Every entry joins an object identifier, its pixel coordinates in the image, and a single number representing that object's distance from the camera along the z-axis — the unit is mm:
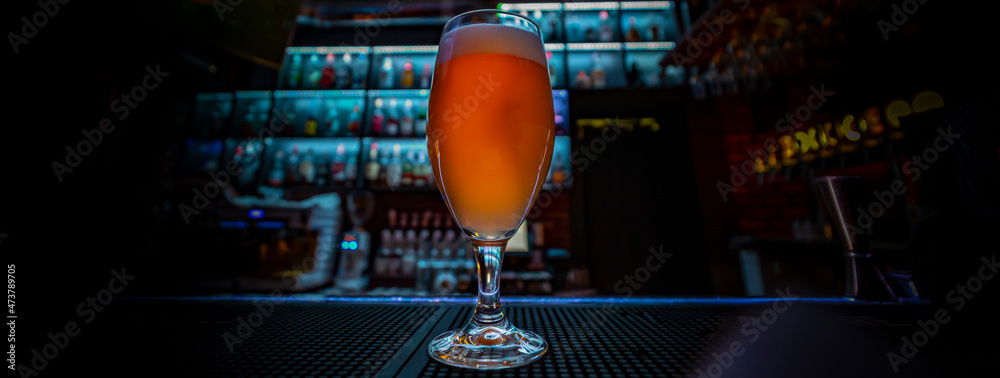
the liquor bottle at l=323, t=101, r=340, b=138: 3302
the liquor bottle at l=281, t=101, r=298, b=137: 3273
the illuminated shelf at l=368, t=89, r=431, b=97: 3229
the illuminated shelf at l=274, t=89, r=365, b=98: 3260
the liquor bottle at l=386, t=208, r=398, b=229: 3043
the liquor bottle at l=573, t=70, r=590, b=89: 3344
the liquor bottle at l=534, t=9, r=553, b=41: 3435
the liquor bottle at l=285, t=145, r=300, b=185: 3135
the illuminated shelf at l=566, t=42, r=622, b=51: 3420
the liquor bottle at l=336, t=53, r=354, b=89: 3418
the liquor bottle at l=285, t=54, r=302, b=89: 3457
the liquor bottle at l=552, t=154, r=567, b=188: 3091
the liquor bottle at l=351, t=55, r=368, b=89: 3451
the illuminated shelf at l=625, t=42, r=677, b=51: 3426
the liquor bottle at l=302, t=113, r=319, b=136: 3268
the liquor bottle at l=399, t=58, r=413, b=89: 3316
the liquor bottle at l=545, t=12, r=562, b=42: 3449
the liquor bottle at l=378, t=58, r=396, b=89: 3328
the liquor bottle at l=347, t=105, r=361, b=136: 3229
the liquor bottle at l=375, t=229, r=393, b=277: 2748
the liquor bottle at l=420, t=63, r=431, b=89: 3358
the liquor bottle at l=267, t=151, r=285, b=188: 3146
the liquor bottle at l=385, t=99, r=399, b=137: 3152
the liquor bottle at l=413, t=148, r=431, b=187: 3094
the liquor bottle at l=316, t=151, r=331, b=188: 3165
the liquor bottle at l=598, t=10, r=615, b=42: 3479
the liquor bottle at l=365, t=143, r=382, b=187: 3111
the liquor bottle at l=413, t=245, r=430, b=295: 2602
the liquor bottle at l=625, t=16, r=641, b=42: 3492
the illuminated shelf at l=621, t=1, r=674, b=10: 3531
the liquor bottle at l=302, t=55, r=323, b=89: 3456
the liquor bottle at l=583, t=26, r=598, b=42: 3482
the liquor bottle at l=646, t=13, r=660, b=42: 3502
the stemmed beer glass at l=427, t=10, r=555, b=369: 425
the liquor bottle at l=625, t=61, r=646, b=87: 3342
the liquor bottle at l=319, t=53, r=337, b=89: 3406
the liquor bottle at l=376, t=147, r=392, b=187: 3129
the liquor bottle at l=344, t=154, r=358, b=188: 3125
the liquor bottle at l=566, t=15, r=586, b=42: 3518
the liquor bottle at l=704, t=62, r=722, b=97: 2956
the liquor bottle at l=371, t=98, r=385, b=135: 3254
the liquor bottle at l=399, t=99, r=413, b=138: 3178
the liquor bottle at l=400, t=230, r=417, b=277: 2727
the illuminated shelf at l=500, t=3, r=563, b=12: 3522
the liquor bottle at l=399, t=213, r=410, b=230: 2989
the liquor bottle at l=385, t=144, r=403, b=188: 3099
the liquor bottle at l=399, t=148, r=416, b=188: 3096
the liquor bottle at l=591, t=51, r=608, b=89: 3346
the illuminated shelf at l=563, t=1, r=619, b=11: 3555
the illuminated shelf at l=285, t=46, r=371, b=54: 3471
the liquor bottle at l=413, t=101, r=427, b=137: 3184
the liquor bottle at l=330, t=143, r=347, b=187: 3133
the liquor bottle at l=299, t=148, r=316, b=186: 3152
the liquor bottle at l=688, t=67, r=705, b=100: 3068
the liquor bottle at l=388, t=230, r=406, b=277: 2740
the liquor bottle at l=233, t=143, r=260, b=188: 3213
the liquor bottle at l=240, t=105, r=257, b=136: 3275
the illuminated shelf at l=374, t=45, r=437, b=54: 3445
